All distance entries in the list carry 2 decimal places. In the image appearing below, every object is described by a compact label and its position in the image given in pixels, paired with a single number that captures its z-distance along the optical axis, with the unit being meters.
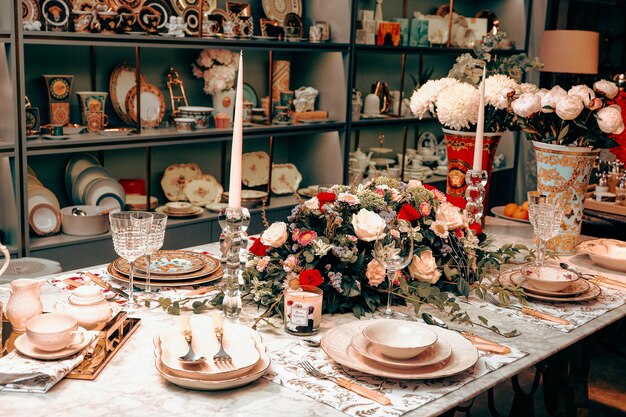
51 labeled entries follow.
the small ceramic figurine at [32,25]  3.00
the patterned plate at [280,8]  4.04
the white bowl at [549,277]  1.87
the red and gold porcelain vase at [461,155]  2.43
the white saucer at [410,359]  1.36
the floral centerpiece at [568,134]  2.15
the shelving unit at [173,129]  3.00
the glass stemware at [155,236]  1.69
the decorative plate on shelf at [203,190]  3.82
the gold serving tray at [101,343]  1.33
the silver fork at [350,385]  1.28
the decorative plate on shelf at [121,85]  3.54
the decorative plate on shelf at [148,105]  3.59
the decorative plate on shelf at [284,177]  4.18
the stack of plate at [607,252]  2.18
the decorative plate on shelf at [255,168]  4.12
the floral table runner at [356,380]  1.26
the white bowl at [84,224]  3.24
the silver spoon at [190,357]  1.32
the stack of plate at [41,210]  3.17
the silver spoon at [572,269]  2.01
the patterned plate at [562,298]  1.86
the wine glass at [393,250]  1.64
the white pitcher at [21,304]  1.48
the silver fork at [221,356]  1.34
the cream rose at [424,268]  1.79
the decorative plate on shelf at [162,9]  3.50
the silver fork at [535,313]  1.73
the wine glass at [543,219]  2.05
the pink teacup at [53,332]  1.33
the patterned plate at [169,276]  1.84
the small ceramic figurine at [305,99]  4.12
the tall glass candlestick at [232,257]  1.50
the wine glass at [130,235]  1.64
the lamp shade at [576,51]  4.68
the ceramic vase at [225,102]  3.85
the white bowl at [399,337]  1.37
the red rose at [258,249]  1.73
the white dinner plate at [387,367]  1.35
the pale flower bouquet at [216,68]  3.78
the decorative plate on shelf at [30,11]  3.03
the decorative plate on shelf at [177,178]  3.81
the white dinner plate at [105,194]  3.38
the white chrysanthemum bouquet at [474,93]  2.38
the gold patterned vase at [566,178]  2.24
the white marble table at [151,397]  1.20
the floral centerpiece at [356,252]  1.67
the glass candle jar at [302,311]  1.55
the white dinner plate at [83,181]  3.41
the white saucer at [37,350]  1.33
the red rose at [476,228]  2.03
